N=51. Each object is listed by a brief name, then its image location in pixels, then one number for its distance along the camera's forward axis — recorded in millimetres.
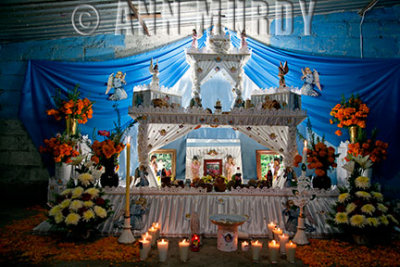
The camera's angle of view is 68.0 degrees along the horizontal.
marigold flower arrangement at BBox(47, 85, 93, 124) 6574
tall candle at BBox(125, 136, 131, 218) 4150
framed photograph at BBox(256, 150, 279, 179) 6592
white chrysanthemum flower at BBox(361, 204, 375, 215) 4215
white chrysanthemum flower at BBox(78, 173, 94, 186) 4531
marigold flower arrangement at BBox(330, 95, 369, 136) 6094
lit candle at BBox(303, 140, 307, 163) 4258
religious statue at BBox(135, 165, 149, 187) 5199
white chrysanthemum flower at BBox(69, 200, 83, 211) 4250
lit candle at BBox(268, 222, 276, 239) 4418
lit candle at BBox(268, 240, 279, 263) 3611
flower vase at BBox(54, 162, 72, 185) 6574
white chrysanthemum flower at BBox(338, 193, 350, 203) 4516
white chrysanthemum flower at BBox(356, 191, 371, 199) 4344
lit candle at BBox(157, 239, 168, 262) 3576
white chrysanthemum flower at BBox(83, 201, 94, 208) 4340
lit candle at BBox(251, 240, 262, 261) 3629
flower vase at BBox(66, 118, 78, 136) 6715
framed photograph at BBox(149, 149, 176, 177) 6367
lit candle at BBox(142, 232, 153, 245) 3791
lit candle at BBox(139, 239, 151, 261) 3639
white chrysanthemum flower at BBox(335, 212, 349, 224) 4297
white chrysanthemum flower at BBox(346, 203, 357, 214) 4328
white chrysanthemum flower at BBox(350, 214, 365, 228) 4160
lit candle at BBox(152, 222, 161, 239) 4333
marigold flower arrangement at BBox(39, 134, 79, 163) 6227
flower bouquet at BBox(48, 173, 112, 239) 4195
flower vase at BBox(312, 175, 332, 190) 5141
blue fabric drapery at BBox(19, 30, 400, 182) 6215
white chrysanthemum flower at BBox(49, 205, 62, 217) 4277
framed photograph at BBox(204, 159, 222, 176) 6281
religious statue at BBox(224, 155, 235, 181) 6156
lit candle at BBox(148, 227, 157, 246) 4097
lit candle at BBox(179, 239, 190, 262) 3594
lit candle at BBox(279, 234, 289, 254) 3885
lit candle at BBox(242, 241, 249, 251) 3902
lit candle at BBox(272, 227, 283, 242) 4066
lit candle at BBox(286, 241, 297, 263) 3621
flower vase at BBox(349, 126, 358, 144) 6281
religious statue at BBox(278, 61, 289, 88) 5758
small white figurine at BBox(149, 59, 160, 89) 5646
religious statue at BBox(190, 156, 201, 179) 6285
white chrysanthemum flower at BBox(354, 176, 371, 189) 4461
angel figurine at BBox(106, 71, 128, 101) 6738
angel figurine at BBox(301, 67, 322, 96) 6383
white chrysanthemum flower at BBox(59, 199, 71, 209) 4289
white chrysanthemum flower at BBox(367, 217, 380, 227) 4113
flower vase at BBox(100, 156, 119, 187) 5176
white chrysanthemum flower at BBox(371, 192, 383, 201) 4398
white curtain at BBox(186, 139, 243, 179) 6520
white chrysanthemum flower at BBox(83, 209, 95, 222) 4180
